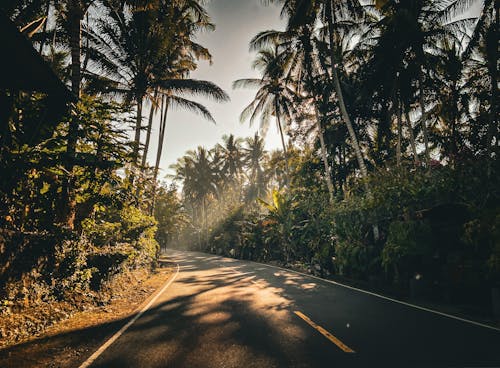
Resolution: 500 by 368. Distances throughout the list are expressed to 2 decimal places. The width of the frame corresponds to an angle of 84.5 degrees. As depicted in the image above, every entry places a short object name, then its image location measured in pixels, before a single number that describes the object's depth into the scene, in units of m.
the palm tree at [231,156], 42.69
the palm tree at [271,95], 22.00
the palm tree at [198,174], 40.22
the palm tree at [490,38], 12.94
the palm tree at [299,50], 16.89
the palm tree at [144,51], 12.78
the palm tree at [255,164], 42.47
